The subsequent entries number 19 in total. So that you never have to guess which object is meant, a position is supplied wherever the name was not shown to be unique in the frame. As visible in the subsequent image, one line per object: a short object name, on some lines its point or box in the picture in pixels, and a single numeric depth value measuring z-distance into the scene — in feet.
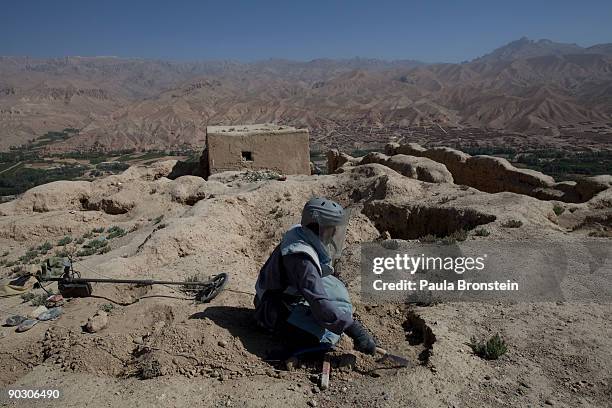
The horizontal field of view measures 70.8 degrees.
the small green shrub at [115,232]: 33.19
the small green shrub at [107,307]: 16.32
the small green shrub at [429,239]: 22.93
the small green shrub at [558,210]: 29.25
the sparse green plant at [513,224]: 23.49
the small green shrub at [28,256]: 30.42
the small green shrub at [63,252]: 29.38
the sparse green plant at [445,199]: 29.64
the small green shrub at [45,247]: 31.93
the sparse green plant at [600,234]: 22.88
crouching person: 11.93
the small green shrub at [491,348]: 12.69
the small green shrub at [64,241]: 32.83
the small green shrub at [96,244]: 30.55
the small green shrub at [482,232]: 22.81
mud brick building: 51.03
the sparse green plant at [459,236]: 22.34
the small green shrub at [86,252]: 29.05
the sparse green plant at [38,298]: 18.07
